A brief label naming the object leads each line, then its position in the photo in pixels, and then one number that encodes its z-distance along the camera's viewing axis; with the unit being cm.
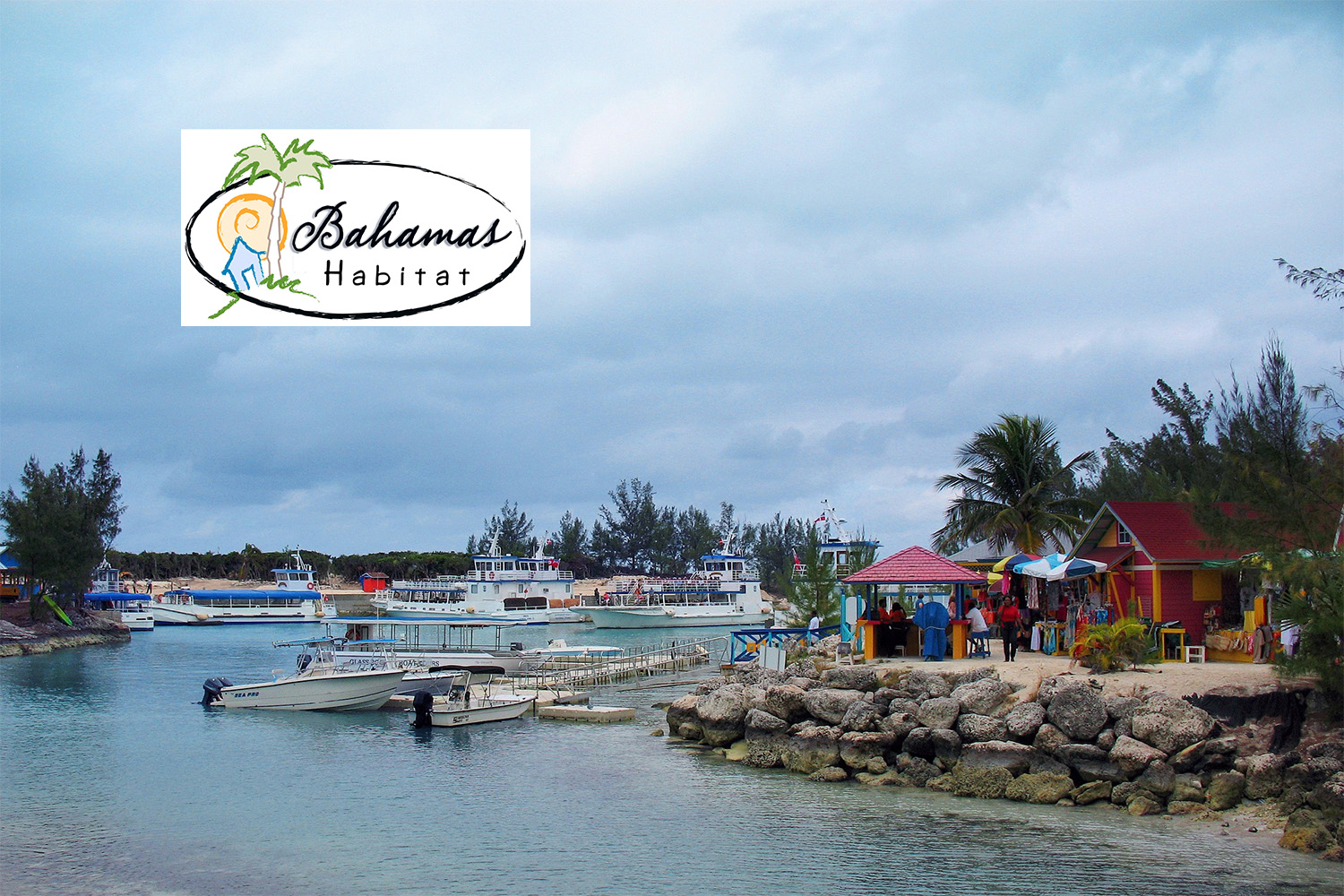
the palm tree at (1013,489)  3525
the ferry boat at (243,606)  8925
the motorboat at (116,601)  7938
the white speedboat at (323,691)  3288
